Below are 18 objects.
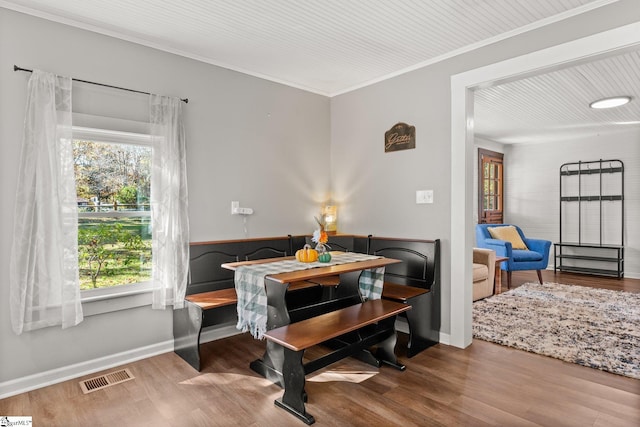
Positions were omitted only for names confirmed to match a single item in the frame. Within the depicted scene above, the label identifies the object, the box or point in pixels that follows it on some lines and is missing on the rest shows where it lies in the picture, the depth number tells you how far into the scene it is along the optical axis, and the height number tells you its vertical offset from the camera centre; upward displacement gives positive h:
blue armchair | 5.84 -0.81
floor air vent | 2.62 -1.27
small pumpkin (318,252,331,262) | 3.03 -0.43
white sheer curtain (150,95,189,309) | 3.10 -0.02
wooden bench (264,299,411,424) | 2.25 -0.95
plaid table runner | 2.65 -0.61
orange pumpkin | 3.04 -0.41
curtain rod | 2.53 +0.96
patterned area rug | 3.09 -1.28
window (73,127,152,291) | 2.90 +0.00
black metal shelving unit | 6.66 -0.30
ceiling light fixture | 4.50 +1.24
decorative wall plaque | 3.72 +0.69
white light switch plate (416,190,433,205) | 3.57 +0.07
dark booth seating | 3.05 -0.77
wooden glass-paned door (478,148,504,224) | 7.23 +0.33
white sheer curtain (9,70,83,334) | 2.53 -0.08
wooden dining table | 2.54 -0.70
